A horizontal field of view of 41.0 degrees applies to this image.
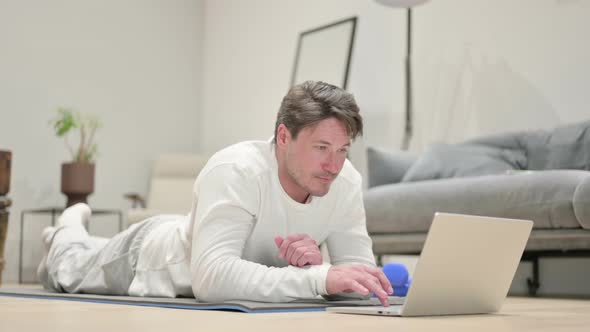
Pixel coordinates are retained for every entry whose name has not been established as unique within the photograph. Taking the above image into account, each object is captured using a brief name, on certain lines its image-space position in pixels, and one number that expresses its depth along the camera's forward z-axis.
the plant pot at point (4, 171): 3.76
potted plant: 5.28
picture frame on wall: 5.20
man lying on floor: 1.85
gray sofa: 3.02
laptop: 1.54
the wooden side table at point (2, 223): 3.75
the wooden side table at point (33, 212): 5.29
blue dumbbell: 2.58
